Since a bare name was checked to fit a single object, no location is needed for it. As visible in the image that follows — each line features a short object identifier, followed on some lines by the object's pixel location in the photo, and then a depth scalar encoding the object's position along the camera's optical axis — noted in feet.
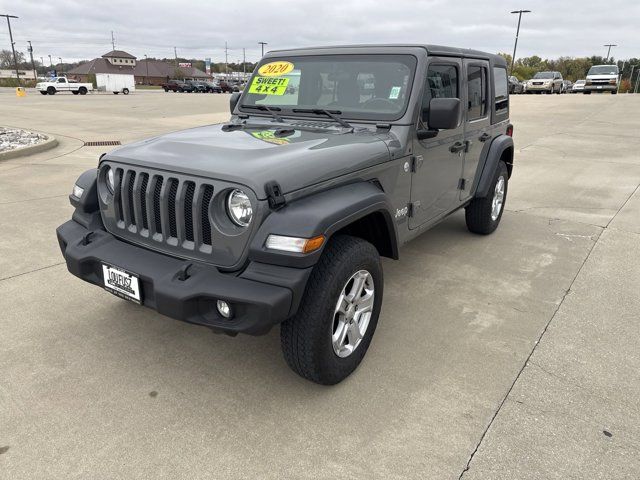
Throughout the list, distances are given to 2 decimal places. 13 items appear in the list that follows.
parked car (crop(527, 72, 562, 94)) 114.73
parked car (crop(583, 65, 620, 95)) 108.27
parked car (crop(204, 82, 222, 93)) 179.85
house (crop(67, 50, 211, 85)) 309.38
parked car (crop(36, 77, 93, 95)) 127.44
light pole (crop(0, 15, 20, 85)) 176.08
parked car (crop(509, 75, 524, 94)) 98.27
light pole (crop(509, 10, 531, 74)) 152.87
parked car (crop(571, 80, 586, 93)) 128.47
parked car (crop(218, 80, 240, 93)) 183.83
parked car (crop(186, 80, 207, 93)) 172.14
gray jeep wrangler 7.45
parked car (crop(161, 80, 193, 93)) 171.94
